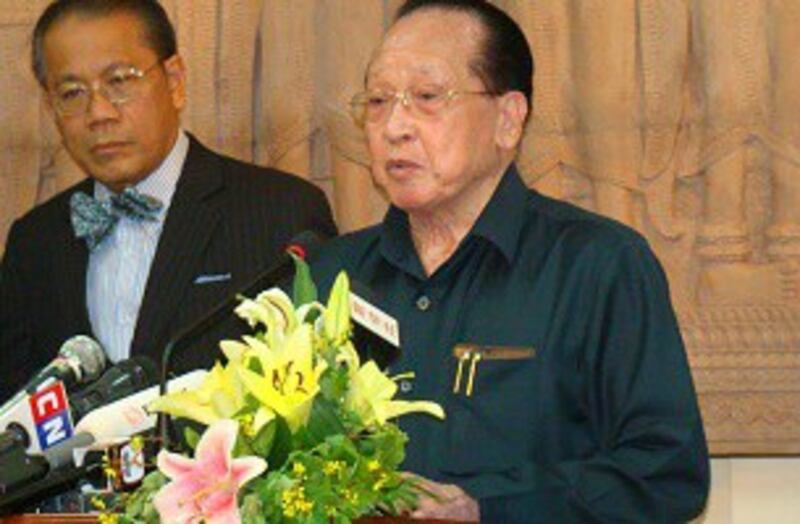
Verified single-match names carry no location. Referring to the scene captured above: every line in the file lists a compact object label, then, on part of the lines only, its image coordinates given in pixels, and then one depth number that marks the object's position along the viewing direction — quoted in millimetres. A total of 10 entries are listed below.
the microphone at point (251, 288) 3858
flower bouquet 3415
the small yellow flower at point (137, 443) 3780
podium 3616
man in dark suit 6275
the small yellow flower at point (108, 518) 3535
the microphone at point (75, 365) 4280
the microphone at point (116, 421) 4029
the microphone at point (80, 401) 4023
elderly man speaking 4435
